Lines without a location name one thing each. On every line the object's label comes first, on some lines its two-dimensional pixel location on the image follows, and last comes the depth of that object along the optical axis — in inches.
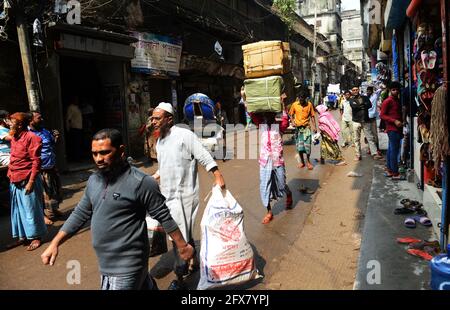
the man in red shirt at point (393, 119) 286.7
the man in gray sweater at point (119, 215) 106.6
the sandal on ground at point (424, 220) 198.0
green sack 241.1
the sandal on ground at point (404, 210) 219.9
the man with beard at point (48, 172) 253.8
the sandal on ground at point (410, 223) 197.0
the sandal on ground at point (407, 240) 178.2
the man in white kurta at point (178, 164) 154.6
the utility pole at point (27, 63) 324.9
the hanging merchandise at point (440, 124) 148.3
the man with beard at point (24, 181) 211.8
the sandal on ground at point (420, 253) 161.8
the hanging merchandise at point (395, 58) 365.2
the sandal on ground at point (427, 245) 167.8
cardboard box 246.7
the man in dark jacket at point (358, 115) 406.0
